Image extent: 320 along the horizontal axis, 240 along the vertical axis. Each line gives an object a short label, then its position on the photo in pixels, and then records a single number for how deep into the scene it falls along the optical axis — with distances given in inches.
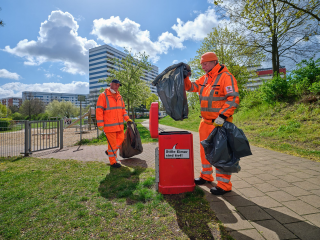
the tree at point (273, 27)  289.2
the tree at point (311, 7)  269.5
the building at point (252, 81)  764.6
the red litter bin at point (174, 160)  108.1
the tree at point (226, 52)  706.2
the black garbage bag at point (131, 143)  193.0
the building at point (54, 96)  4711.1
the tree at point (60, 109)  2062.0
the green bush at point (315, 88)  282.4
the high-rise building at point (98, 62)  3659.0
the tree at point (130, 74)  663.8
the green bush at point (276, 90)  349.1
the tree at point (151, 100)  1485.7
